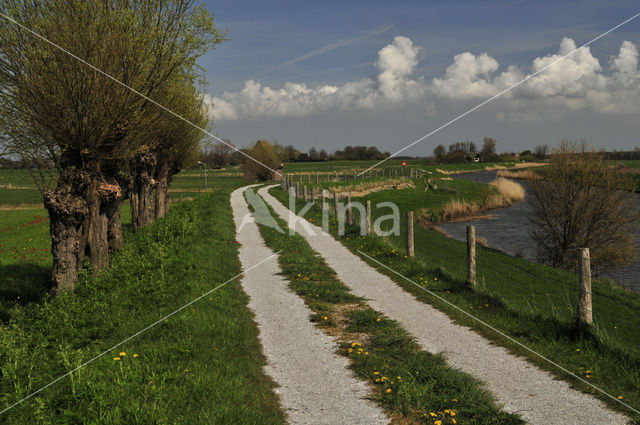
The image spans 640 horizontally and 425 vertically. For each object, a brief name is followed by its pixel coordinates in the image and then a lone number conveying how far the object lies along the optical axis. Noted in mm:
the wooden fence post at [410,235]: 16719
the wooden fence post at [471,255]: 12328
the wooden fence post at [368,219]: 20859
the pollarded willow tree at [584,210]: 28444
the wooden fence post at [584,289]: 8500
